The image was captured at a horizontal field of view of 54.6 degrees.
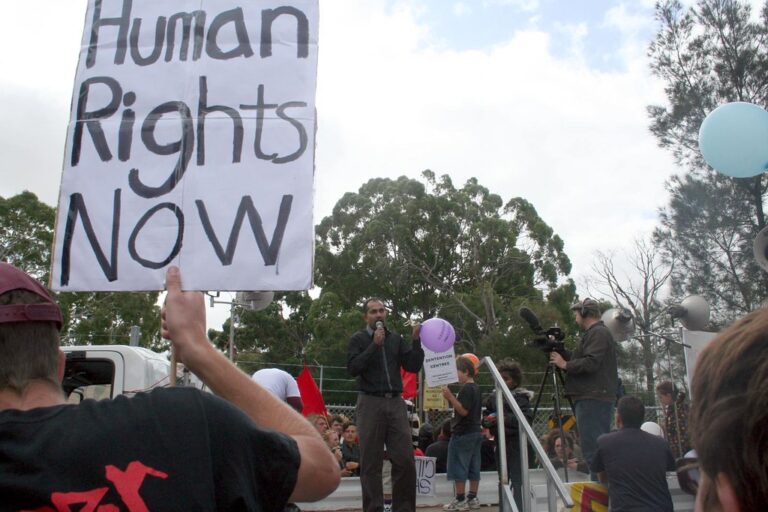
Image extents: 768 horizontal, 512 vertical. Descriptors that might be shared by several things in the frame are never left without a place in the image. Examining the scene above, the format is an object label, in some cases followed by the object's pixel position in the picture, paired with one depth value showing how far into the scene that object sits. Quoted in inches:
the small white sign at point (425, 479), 291.6
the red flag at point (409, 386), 431.5
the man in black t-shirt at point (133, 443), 52.0
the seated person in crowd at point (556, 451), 293.4
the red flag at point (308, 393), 347.9
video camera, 243.6
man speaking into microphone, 218.7
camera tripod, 232.2
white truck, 233.9
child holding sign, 272.5
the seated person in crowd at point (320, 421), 322.5
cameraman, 222.8
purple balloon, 294.4
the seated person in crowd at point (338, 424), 391.1
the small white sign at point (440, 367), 356.2
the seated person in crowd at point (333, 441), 335.6
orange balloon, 304.8
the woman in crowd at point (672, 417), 317.4
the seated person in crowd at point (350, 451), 331.5
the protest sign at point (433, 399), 506.0
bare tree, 427.8
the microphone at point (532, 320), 245.0
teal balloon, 257.8
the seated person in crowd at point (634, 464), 192.1
